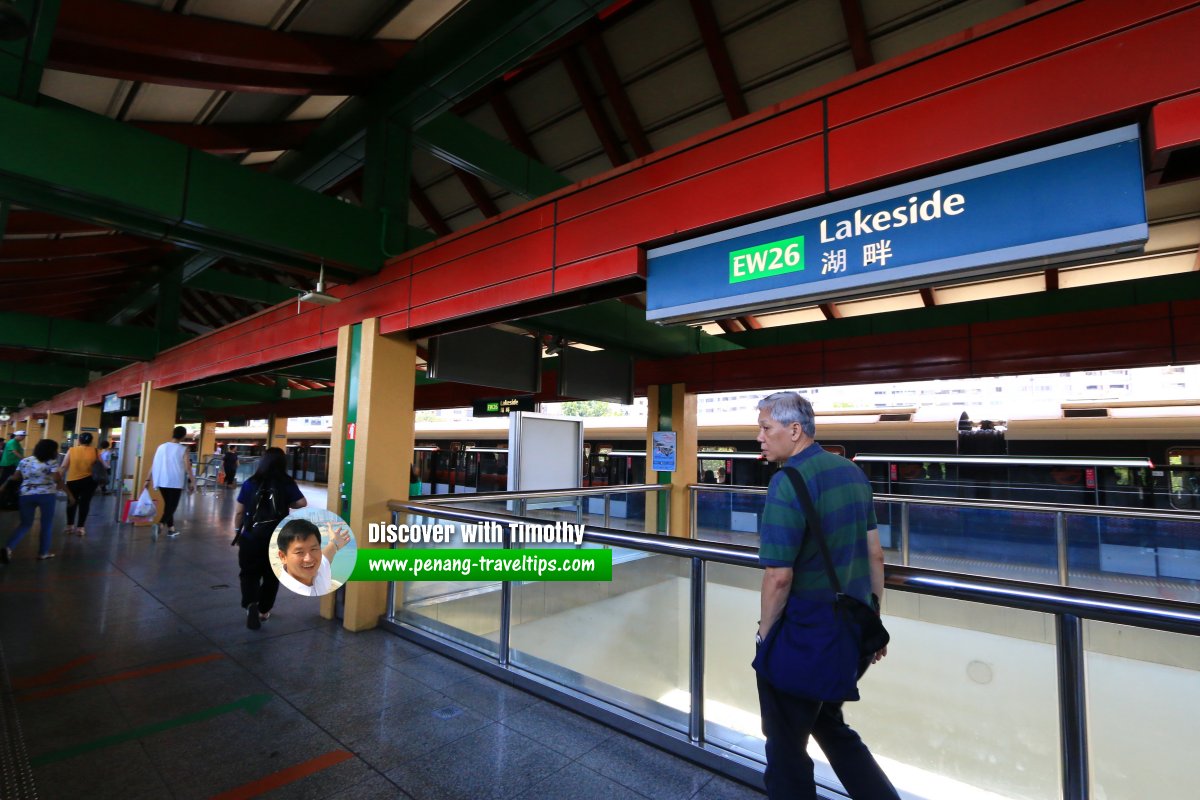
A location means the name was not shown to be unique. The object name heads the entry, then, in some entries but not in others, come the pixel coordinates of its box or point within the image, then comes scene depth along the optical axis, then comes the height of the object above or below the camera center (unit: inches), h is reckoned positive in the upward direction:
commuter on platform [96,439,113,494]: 632.5 -23.7
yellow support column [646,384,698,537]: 351.6 +13.6
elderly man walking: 73.1 -14.5
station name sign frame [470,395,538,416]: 368.2 +29.4
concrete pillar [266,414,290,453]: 867.4 +18.5
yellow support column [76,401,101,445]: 644.1 +24.5
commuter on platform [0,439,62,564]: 263.1 -25.5
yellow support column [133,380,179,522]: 432.1 +15.9
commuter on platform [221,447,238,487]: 823.7 -38.1
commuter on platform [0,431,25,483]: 432.8 -18.0
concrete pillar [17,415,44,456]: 985.9 +10.9
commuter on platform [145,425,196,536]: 328.5 -17.7
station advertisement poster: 358.6 +0.5
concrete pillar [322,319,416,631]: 194.7 +3.9
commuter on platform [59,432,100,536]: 329.1 -23.1
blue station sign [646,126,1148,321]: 75.9 +36.0
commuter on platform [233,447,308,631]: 184.4 -26.7
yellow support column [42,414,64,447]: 828.0 +17.3
